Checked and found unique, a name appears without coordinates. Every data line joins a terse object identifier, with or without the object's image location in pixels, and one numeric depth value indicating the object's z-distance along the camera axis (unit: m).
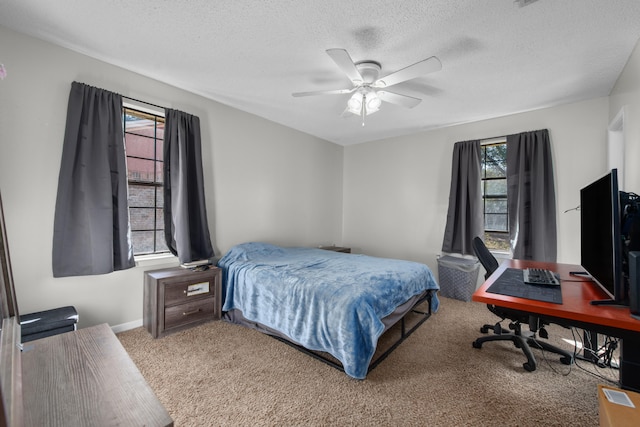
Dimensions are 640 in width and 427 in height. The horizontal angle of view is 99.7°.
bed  1.98
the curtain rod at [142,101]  2.71
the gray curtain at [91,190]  2.32
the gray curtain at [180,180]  2.96
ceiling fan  2.02
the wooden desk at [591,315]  1.14
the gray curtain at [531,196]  3.32
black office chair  2.10
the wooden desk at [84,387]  0.75
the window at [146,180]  2.99
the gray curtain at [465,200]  3.85
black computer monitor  1.23
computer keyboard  1.64
